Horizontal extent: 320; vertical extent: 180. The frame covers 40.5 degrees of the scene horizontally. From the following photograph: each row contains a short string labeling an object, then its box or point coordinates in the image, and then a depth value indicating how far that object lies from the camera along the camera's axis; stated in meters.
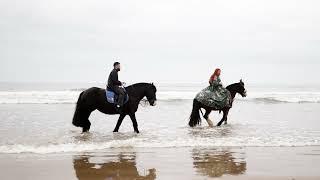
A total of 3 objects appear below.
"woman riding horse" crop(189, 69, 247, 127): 15.22
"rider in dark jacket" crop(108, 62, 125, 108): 12.68
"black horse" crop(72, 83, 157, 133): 13.04
